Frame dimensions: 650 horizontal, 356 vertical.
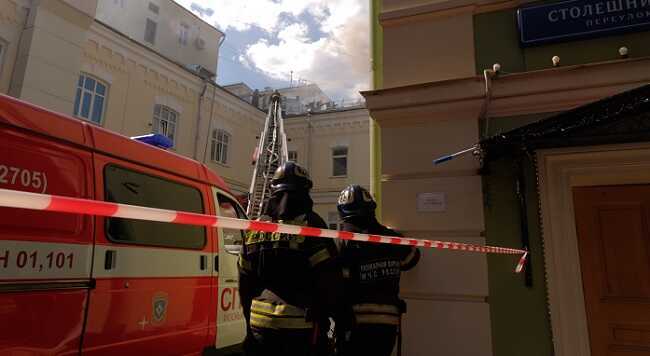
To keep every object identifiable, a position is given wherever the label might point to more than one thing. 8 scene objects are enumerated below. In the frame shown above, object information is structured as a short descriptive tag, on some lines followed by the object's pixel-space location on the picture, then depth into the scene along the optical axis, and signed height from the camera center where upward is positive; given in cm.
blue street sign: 343 +207
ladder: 948 +257
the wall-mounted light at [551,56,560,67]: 348 +169
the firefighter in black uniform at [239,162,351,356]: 255 -17
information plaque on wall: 361 +52
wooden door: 327 +2
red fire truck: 273 -1
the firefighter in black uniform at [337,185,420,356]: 279 -14
